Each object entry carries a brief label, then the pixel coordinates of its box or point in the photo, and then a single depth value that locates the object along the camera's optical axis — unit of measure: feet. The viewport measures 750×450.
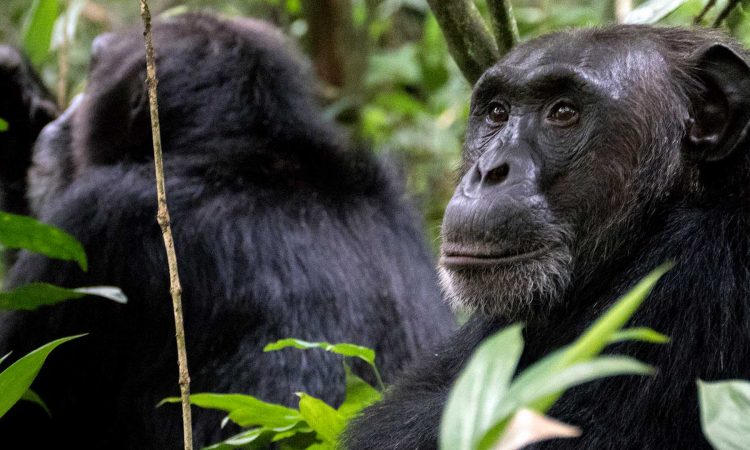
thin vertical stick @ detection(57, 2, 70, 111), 38.79
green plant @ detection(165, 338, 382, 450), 20.35
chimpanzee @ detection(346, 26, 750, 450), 19.04
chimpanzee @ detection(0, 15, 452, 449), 28.94
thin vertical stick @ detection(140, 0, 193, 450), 17.07
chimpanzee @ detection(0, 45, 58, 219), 39.29
